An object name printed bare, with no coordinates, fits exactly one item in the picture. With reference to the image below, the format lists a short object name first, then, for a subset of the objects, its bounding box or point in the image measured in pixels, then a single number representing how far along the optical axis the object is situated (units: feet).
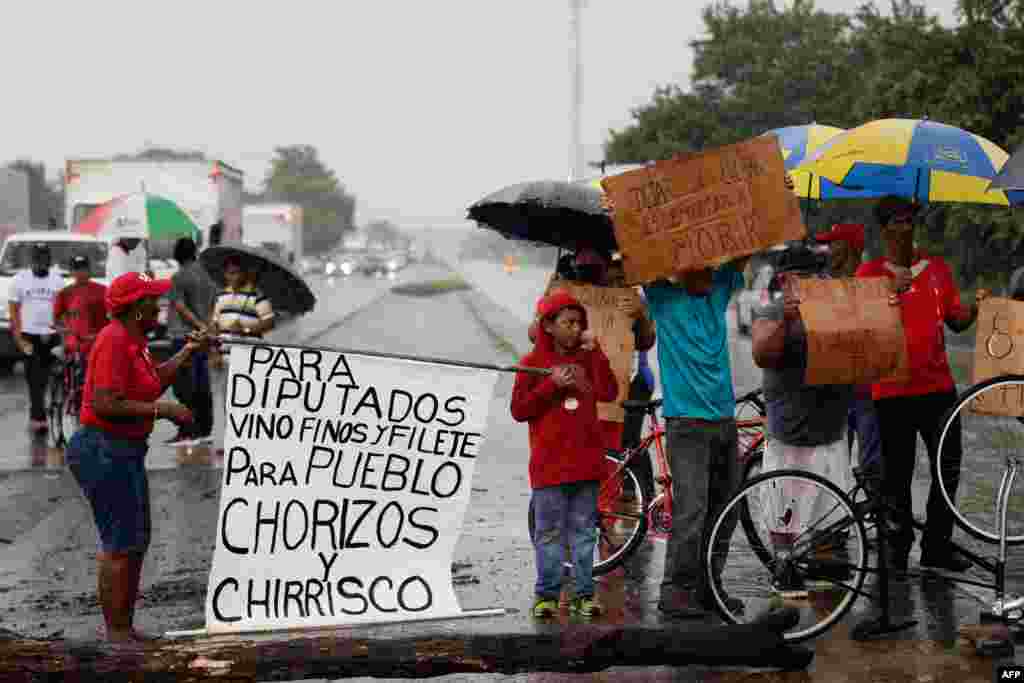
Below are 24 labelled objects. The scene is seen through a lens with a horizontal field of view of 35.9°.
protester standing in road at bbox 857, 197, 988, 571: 26.16
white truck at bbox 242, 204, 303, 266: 187.32
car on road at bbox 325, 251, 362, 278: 296.26
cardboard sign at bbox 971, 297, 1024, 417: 24.68
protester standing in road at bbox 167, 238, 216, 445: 45.65
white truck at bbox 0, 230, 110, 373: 76.23
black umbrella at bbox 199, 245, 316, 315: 42.63
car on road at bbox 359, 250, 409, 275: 327.47
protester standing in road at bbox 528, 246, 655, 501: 27.66
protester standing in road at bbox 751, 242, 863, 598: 23.65
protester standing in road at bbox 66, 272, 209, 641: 21.68
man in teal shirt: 23.30
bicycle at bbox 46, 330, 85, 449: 46.11
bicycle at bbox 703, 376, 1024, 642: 22.02
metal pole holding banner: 21.17
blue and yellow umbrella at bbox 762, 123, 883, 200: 33.37
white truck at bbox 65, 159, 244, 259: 99.96
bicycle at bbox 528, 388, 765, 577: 27.35
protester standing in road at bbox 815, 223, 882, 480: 26.61
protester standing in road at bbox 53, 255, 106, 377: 44.93
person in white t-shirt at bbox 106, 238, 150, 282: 54.19
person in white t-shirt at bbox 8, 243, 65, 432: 50.88
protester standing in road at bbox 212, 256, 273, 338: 43.65
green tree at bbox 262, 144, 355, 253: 510.58
